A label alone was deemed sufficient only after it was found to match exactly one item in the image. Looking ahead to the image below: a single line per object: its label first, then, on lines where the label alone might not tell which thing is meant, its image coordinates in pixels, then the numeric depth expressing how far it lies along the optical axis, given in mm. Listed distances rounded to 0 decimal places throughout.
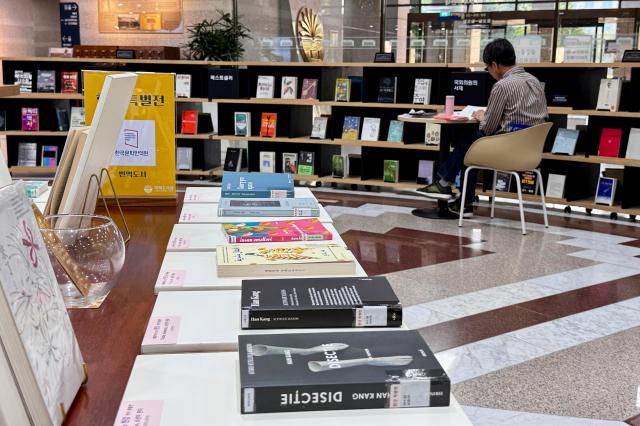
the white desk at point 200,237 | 1693
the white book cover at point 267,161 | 7621
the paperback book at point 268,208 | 2014
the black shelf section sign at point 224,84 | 7453
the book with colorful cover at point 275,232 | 1710
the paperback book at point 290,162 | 7496
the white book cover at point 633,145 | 5883
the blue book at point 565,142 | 6125
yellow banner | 2219
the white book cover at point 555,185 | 6266
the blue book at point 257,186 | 2174
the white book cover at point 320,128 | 7328
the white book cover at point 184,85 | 7754
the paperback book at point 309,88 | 7336
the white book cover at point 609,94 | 5863
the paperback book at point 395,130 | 6965
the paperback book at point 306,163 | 7402
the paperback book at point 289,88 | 7406
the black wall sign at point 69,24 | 9875
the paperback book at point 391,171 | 7035
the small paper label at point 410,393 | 918
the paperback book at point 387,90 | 7000
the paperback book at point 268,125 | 7492
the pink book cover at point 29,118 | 7914
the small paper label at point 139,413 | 887
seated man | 5422
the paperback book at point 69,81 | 7863
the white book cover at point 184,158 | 7746
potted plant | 8273
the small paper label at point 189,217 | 2004
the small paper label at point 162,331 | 1123
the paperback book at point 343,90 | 7148
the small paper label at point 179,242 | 1698
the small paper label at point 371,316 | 1176
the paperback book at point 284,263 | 1455
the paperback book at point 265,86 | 7465
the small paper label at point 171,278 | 1414
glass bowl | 1197
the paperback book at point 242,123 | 7578
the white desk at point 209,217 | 1985
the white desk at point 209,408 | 890
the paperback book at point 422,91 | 6875
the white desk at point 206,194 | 2311
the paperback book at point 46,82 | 7902
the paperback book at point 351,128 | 7180
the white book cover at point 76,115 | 7869
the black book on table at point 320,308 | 1168
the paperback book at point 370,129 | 7109
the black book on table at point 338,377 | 906
